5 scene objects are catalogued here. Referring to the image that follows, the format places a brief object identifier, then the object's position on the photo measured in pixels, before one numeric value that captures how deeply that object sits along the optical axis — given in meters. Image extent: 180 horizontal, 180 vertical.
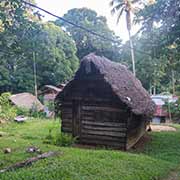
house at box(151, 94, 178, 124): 22.74
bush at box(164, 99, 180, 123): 21.92
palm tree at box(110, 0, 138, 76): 23.20
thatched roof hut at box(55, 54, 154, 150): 9.76
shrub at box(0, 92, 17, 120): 16.60
